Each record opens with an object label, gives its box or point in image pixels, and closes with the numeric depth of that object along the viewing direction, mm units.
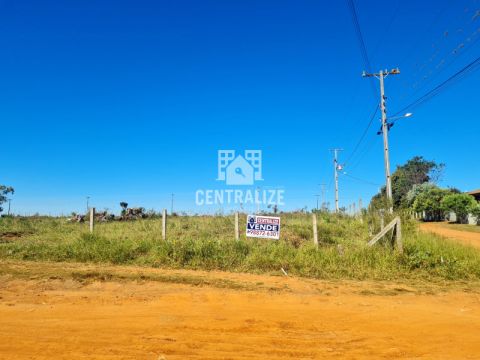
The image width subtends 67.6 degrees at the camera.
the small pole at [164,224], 12642
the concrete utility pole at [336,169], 38344
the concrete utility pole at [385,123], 20386
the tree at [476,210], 32169
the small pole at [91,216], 14383
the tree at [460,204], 34303
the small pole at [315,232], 11445
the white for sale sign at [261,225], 11969
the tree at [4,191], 37812
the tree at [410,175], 62219
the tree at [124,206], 26172
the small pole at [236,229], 11889
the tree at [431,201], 41659
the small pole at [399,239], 10290
